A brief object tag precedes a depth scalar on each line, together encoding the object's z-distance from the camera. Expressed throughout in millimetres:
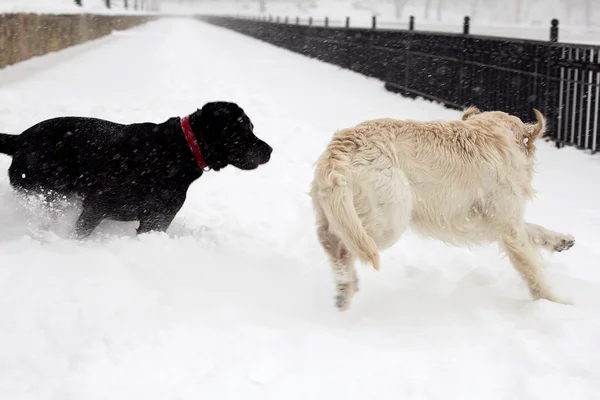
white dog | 3131
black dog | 4012
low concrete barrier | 12562
